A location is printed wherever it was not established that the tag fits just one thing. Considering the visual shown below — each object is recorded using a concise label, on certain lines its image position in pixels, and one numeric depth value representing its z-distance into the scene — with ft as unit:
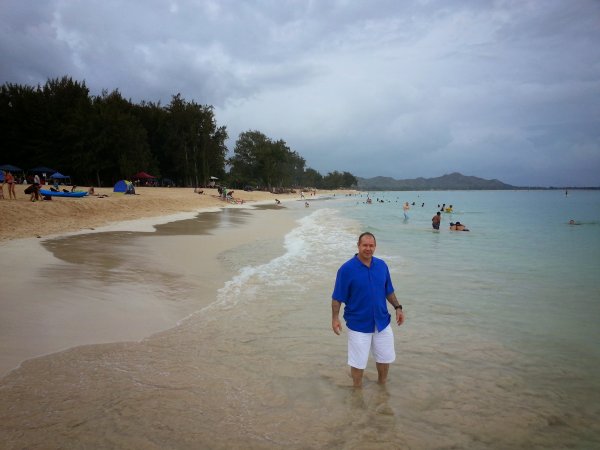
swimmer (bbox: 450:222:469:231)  84.17
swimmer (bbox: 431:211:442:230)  83.91
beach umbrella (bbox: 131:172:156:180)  164.76
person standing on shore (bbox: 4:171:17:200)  72.71
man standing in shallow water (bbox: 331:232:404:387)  13.30
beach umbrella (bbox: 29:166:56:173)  138.31
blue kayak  81.06
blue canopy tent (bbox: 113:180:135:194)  123.82
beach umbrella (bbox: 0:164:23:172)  133.57
